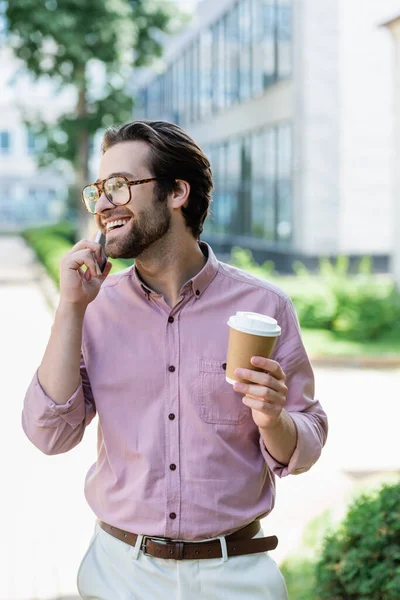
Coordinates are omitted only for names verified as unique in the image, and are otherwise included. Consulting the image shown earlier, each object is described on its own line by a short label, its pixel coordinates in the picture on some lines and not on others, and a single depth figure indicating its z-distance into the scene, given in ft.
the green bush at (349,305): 48.55
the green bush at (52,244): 68.31
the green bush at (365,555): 11.67
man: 8.16
